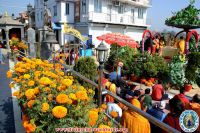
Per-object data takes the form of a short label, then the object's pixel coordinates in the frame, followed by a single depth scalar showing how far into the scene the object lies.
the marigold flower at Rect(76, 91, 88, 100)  2.51
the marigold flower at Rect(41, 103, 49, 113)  2.38
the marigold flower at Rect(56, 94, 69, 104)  2.37
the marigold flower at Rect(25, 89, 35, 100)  2.78
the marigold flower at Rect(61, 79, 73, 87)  2.90
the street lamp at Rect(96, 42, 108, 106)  3.50
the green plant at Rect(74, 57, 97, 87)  7.46
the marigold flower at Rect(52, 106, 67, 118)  2.22
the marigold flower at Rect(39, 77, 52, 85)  2.96
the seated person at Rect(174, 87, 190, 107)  5.60
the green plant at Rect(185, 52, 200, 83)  10.04
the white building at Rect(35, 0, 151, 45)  25.97
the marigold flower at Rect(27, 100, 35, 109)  2.66
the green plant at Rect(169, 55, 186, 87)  9.95
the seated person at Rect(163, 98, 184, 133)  3.95
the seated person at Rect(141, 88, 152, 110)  5.36
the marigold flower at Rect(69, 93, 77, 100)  2.47
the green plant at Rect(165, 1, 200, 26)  11.53
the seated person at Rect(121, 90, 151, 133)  4.15
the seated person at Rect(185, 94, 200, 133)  4.74
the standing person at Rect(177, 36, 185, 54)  11.41
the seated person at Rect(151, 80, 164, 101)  7.29
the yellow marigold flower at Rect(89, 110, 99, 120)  2.35
